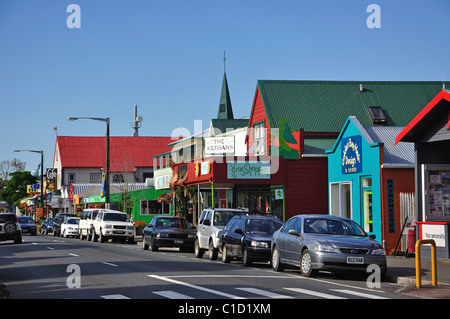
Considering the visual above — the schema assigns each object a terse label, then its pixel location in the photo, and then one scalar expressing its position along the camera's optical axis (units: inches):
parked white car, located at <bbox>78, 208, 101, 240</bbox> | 1705.1
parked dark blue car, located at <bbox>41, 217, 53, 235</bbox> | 2388.2
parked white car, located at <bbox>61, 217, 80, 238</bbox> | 1991.9
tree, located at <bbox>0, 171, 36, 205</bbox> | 4682.6
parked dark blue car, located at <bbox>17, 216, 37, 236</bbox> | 2190.0
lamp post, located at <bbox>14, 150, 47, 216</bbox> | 2768.2
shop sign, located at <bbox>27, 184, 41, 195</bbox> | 3907.5
